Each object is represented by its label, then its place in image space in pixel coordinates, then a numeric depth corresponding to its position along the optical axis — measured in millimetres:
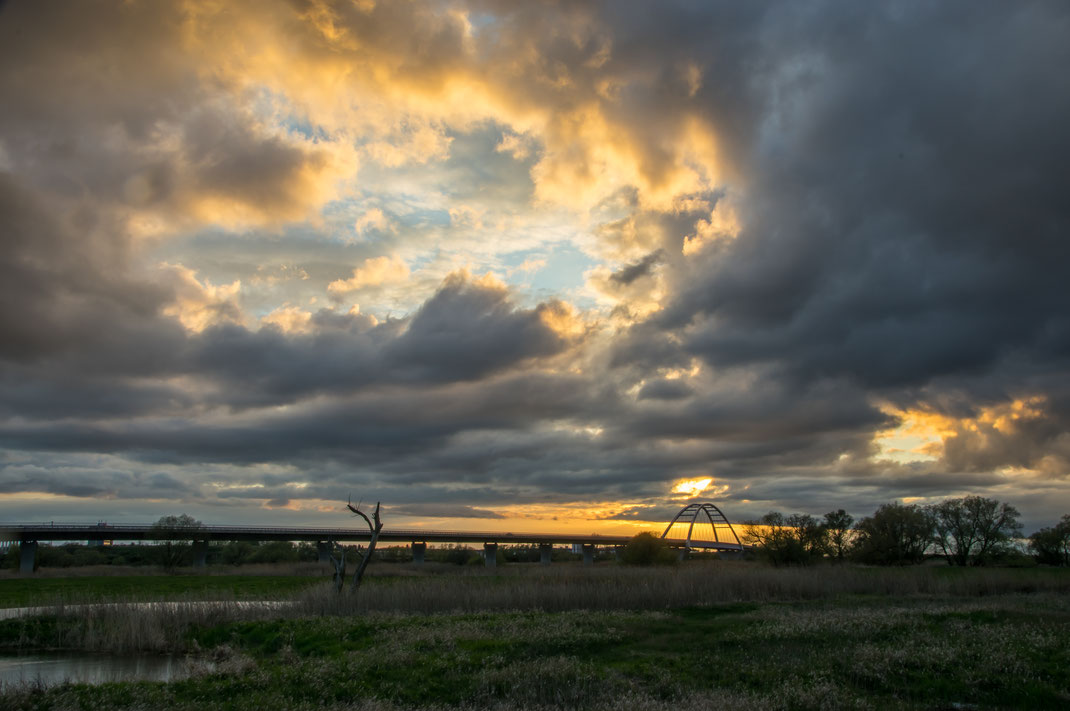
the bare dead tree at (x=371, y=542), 37750
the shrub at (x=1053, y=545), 100750
